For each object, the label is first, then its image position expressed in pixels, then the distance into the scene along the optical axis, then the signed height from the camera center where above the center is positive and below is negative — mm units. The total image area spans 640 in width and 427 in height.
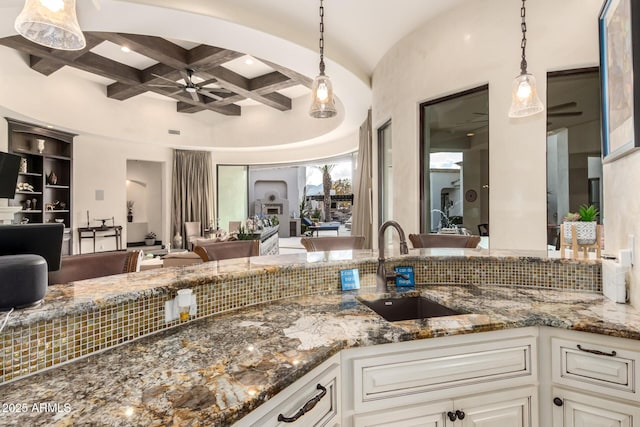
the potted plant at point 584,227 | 1869 -89
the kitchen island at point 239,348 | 729 -417
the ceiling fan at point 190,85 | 4895 +1961
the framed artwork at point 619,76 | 1257 +571
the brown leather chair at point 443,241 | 2484 -219
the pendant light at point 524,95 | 1934 +689
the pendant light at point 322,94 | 2295 +823
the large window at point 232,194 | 9047 +548
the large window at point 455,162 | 3092 +507
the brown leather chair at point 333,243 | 2590 -240
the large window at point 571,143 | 2619 +548
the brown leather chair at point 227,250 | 2159 -252
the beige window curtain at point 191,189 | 8234 +625
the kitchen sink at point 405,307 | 1628 -473
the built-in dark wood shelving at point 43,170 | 5570 +826
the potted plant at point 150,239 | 8641 -640
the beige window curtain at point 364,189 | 5352 +398
